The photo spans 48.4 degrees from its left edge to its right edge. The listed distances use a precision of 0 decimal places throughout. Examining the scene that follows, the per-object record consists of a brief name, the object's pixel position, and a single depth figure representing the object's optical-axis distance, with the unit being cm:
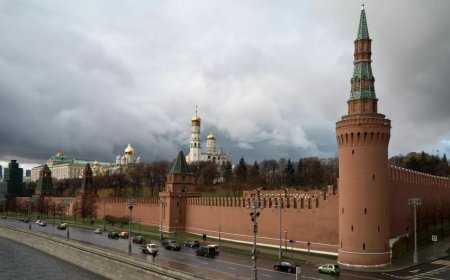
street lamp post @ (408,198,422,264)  4444
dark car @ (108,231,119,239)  7238
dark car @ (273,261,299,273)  4094
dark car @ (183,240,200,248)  5950
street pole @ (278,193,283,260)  4819
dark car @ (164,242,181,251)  5607
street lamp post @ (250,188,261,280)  2950
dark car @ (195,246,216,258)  5056
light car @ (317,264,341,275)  3997
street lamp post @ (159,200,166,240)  7846
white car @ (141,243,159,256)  5035
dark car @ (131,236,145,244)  6358
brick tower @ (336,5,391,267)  4444
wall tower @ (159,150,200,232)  7950
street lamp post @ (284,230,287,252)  5438
